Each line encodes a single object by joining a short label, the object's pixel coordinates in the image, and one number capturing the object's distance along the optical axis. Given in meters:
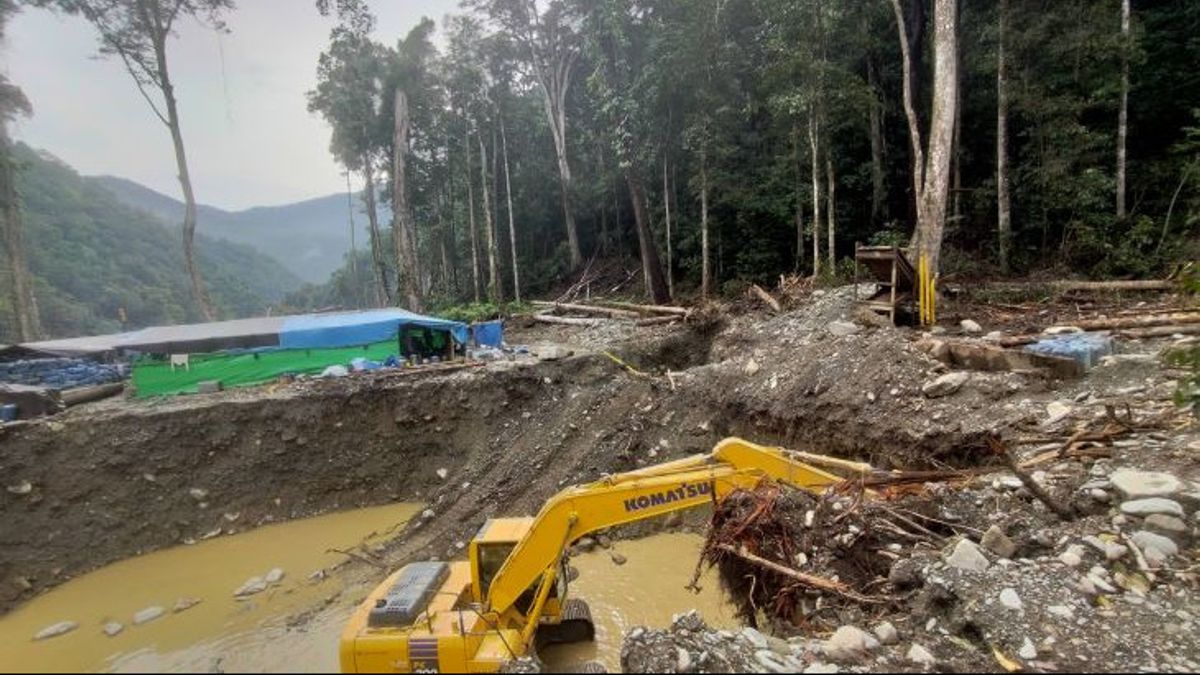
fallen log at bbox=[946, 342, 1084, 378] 7.13
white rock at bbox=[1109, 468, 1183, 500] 4.46
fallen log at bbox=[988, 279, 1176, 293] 10.04
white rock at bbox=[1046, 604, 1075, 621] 3.71
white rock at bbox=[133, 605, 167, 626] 6.33
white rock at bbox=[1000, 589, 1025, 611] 3.82
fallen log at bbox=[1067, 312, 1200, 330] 7.64
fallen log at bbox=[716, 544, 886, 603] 4.61
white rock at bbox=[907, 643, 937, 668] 3.55
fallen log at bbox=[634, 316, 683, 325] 17.27
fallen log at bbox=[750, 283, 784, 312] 14.56
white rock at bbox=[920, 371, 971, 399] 7.55
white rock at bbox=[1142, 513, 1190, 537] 4.22
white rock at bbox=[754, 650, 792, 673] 3.45
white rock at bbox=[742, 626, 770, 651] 3.72
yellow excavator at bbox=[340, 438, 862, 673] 4.09
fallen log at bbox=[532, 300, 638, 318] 19.96
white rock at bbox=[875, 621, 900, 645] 3.84
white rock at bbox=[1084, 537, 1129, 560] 4.15
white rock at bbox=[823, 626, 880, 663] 3.60
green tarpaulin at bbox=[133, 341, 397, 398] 12.48
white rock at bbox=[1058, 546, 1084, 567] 4.16
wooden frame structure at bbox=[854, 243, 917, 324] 9.84
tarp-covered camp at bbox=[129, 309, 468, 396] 12.66
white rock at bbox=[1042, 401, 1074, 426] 6.26
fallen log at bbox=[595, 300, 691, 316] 17.05
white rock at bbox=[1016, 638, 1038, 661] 3.50
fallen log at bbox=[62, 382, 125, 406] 12.20
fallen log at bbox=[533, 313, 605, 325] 19.52
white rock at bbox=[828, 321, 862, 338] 10.12
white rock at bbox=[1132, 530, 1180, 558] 4.14
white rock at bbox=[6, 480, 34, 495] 9.39
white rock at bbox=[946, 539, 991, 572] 4.24
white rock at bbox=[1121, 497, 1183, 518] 4.30
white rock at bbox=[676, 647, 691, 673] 3.46
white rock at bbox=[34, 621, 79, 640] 7.30
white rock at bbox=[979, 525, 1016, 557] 4.48
